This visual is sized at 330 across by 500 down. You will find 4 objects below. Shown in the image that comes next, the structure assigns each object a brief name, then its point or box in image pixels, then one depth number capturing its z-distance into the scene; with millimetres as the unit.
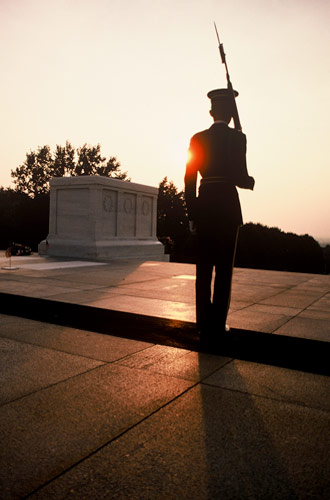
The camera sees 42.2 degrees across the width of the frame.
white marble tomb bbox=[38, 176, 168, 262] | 13344
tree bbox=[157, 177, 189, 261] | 49716
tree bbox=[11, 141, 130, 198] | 53312
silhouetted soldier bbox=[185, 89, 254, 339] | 3494
